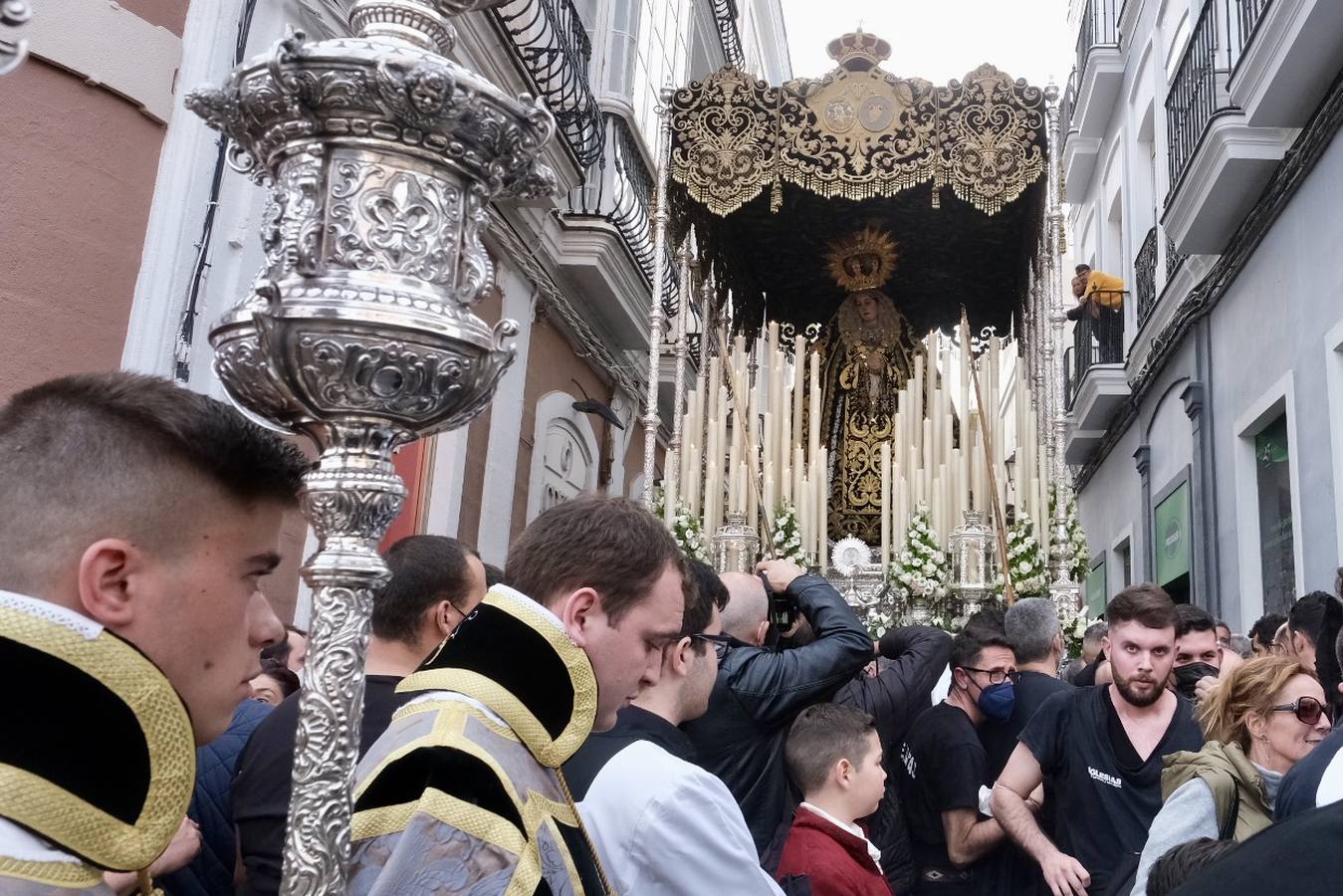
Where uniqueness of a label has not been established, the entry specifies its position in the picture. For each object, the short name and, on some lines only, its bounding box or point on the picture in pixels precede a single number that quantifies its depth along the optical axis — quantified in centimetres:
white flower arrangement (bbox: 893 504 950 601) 635
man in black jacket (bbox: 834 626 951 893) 382
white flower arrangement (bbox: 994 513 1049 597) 618
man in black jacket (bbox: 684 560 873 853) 324
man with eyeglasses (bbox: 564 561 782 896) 192
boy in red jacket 303
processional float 673
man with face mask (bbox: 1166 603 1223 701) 452
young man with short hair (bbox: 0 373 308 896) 100
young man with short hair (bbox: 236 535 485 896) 229
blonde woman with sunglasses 281
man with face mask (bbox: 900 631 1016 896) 394
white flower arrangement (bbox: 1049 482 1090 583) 632
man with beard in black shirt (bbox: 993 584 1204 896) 351
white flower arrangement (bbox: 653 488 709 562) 657
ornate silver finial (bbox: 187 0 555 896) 136
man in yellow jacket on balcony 1330
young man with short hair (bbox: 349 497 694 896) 148
